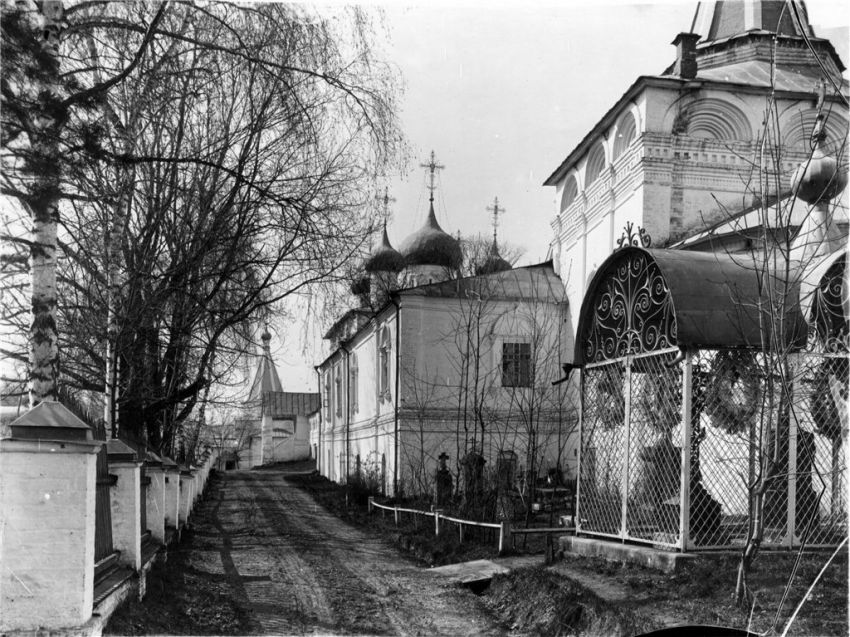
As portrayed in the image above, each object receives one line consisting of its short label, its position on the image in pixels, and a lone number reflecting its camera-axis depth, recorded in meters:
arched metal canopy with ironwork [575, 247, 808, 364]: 7.66
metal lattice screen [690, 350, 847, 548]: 7.73
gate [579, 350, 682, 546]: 8.44
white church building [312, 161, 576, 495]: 25.03
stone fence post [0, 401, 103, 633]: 4.60
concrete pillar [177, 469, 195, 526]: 15.02
